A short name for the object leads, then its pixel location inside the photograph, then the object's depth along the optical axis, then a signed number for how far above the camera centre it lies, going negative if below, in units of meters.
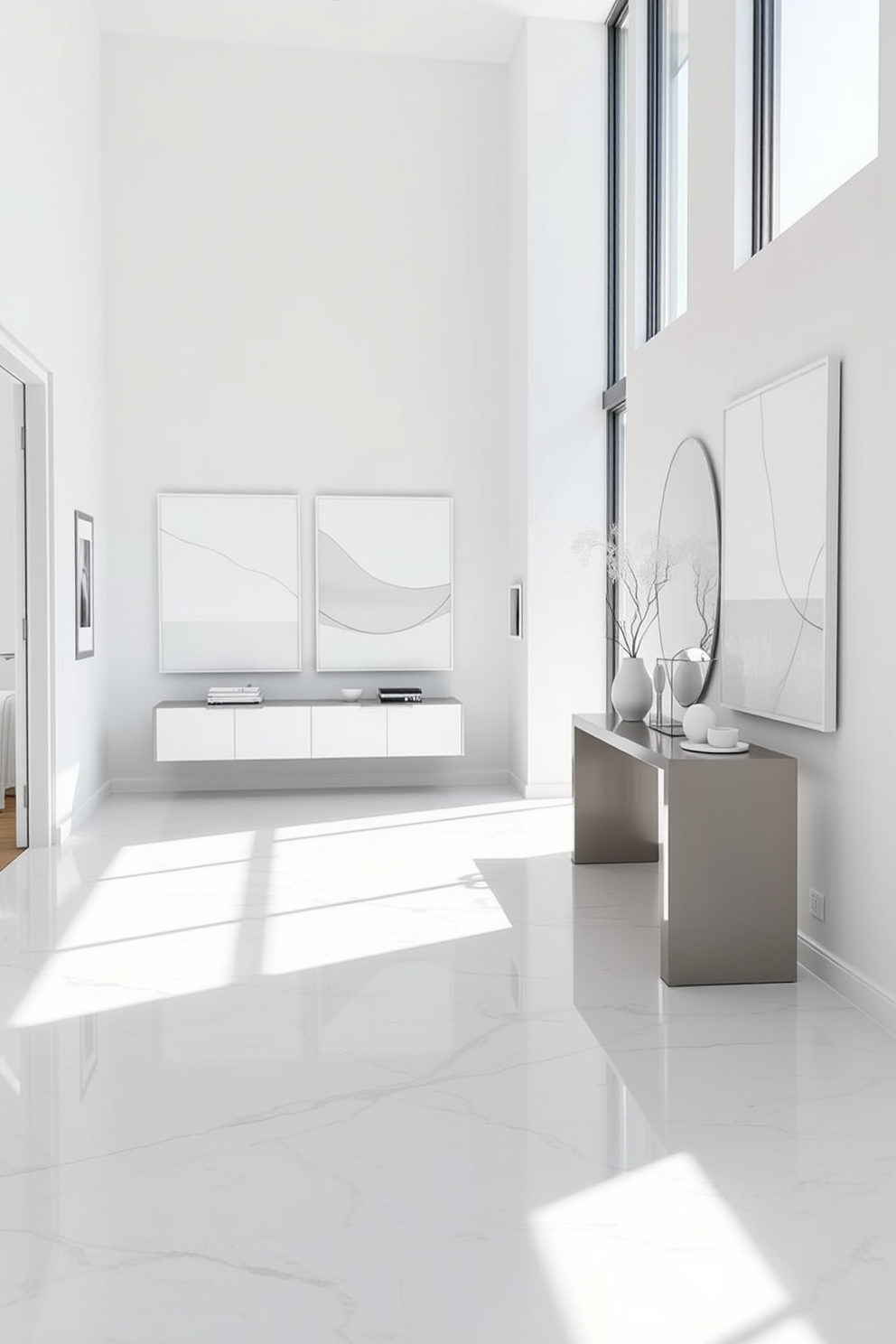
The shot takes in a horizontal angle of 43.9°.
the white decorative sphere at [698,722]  4.09 -0.37
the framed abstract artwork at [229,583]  7.48 +0.25
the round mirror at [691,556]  4.79 +0.29
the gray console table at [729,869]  3.64 -0.81
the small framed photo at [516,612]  7.50 +0.06
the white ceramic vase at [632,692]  5.01 -0.32
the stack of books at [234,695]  7.29 -0.49
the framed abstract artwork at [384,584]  7.62 +0.25
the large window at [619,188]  7.18 +2.83
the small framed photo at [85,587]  6.51 +0.20
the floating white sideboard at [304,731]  7.19 -0.72
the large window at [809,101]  3.67 +1.88
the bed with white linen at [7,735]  7.40 -0.77
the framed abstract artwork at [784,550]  3.64 +0.26
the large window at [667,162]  5.87 +2.52
